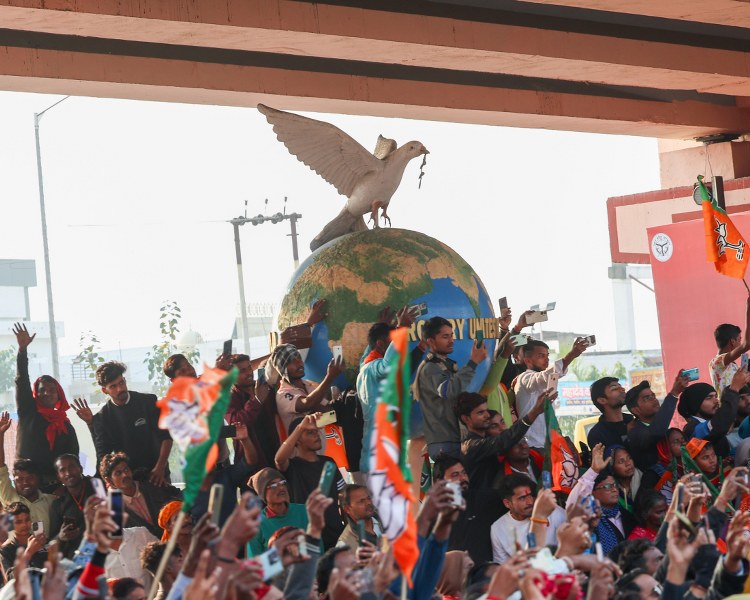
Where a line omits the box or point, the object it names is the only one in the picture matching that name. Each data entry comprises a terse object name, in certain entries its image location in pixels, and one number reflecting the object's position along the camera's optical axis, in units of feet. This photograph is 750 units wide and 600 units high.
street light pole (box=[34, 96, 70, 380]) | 171.01
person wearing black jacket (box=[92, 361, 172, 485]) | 56.94
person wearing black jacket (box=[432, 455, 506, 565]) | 51.35
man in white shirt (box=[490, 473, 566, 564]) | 50.14
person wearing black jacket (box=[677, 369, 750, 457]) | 64.18
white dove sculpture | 70.83
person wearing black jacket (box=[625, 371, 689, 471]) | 60.29
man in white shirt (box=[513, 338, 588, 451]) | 60.58
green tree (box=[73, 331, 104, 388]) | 159.64
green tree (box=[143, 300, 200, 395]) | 154.69
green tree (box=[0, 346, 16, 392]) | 264.68
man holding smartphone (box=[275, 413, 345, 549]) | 52.27
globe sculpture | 65.10
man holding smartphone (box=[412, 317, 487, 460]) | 55.77
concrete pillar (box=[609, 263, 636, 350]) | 346.88
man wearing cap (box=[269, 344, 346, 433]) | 56.45
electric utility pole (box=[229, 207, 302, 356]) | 189.86
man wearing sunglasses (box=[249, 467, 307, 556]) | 47.88
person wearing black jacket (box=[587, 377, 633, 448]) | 61.46
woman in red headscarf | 57.76
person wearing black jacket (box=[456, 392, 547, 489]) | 53.29
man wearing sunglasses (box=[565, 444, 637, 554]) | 52.86
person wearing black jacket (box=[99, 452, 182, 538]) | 53.25
